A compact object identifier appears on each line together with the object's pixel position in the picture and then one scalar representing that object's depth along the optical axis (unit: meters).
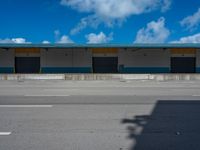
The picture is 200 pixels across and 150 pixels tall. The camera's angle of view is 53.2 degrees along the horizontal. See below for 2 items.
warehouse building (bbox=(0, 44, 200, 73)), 27.92
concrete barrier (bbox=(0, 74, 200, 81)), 22.08
